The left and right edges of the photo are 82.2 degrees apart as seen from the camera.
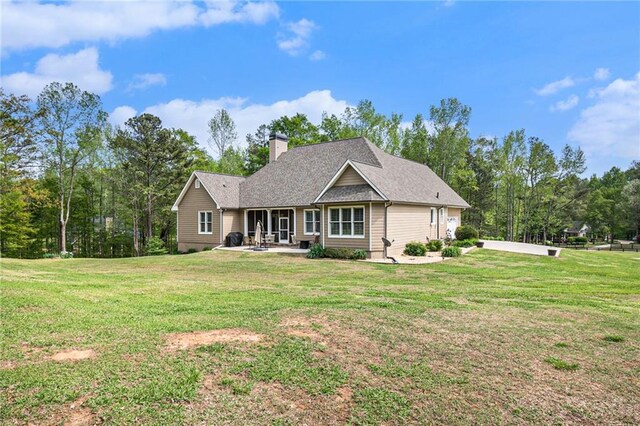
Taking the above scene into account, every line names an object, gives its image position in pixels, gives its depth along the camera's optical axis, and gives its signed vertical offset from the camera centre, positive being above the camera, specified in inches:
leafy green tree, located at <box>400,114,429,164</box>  1648.6 +363.5
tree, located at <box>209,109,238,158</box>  1619.1 +411.7
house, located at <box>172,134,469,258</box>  794.2 +53.7
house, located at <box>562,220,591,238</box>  2896.7 -78.8
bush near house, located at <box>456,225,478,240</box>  1099.3 -36.8
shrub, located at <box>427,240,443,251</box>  885.8 -58.1
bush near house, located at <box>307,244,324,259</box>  791.7 -65.5
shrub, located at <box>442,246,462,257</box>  810.8 -68.9
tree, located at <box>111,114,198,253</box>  1397.6 +240.4
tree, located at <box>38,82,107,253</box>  1167.0 +323.9
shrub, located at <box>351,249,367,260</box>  760.3 -67.4
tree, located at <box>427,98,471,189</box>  1555.1 +379.2
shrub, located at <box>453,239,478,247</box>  1023.0 -62.5
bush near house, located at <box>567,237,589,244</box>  2068.2 -122.6
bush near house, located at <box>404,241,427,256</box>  825.5 -62.6
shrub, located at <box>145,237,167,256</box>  1159.0 -71.1
